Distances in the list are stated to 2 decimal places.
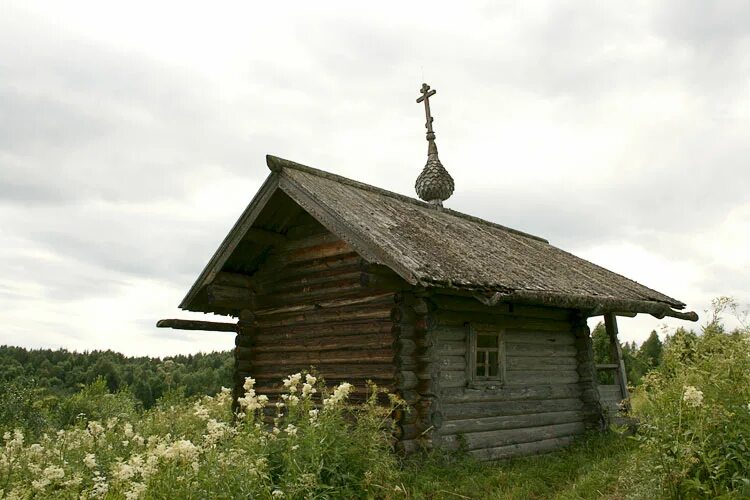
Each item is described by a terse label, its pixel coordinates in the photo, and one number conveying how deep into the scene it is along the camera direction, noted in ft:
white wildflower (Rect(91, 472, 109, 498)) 14.47
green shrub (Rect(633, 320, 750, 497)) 16.80
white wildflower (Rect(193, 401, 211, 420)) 19.00
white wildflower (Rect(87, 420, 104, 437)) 20.42
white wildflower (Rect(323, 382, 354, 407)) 19.99
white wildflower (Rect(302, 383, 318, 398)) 20.44
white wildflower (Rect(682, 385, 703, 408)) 16.74
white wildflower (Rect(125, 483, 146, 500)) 13.74
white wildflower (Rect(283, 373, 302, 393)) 20.91
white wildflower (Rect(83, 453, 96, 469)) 15.20
